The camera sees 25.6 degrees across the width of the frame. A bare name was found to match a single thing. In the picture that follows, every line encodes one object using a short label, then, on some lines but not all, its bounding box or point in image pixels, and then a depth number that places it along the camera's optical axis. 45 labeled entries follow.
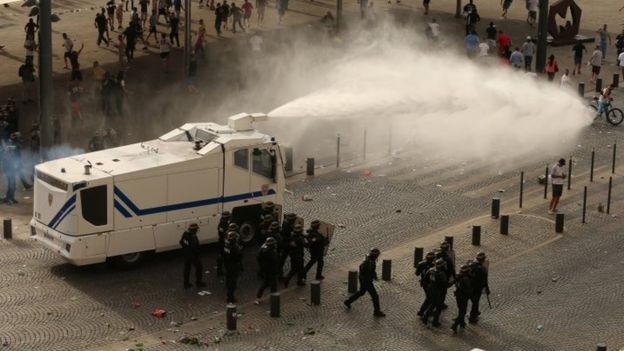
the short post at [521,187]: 36.09
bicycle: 44.47
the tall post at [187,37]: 44.94
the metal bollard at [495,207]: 34.72
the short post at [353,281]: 28.92
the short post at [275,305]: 27.75
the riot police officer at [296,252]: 29.28
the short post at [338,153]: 39.41
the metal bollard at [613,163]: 39.47
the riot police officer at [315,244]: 29.34
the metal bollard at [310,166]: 38.25
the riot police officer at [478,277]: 27.08
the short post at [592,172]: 38.54
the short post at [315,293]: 28.50
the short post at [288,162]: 38.78
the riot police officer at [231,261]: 28.08
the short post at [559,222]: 33.78
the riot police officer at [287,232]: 29.48
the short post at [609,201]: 35.60
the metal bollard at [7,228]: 32.38
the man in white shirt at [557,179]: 34.97
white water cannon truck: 29.38
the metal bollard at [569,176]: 37.84
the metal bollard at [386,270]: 29.89
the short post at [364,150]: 40.46
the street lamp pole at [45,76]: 35.25
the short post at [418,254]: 30.77
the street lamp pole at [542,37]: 51.22
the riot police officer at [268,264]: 28.33
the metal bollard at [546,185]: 37.00
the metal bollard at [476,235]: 32.66
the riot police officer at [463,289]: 26.86
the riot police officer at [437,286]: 26.95
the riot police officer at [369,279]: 27.47
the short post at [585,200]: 35.00
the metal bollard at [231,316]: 26.86
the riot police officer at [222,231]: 29.31
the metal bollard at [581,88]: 48.23
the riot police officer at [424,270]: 27.30
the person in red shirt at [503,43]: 52.34
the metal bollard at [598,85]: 48.97
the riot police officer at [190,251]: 28.88
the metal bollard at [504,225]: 33.50
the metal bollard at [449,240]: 29.57
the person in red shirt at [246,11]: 53.00
